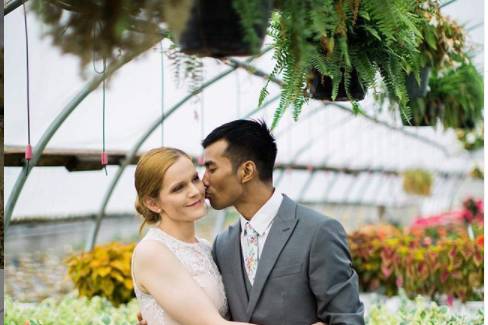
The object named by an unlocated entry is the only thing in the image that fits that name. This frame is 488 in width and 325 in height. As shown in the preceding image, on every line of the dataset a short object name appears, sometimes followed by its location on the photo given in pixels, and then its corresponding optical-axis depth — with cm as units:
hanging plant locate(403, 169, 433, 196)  1302
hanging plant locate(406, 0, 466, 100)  373
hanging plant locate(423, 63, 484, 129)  459
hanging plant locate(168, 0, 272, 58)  157
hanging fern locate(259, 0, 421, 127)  165
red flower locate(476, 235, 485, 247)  492
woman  232
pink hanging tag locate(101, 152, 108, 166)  284
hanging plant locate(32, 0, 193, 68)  160
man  233
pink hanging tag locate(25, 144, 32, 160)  281
